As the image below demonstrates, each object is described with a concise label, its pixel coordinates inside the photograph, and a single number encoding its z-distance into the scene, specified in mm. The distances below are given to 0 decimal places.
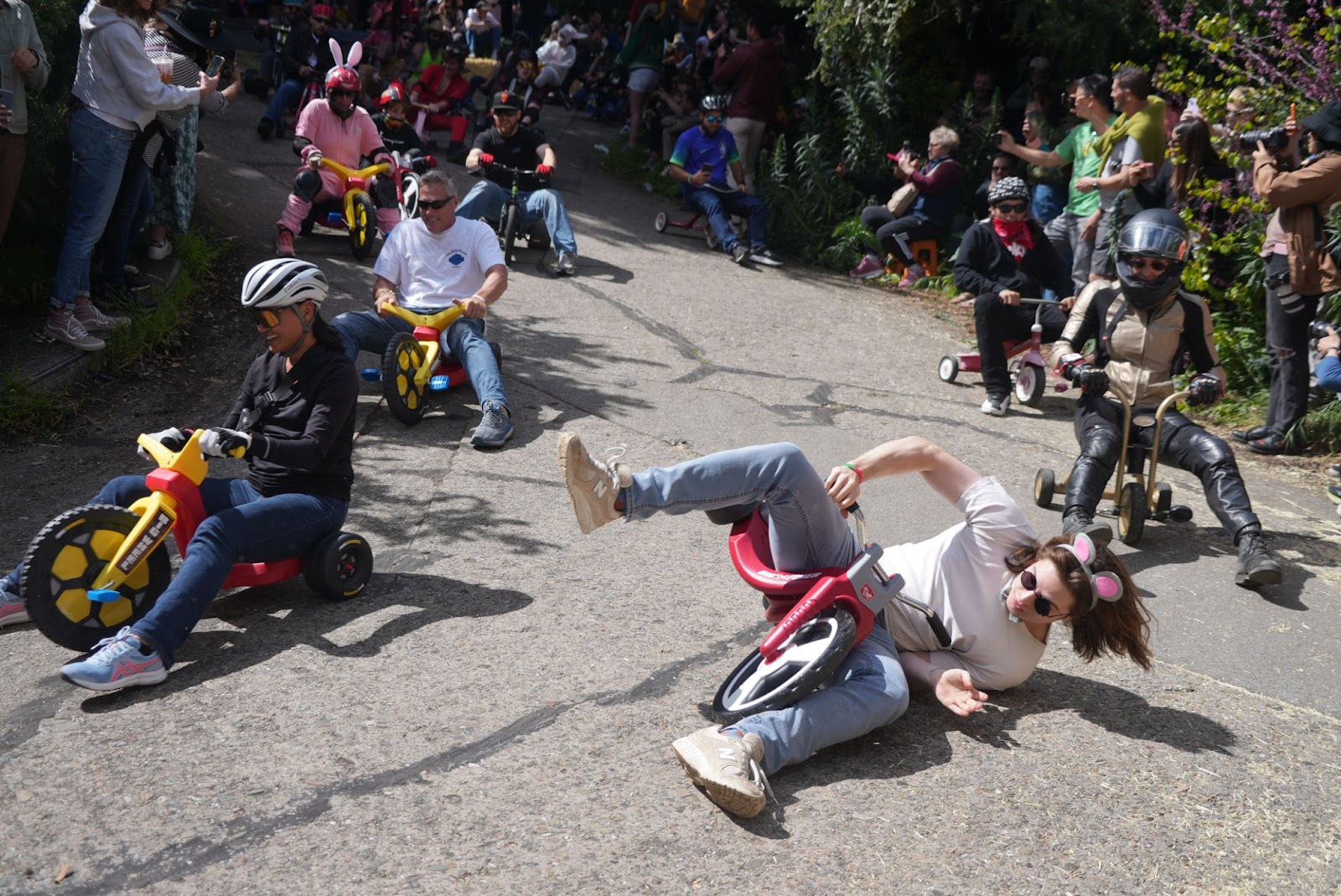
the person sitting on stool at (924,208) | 10938
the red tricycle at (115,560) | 4004
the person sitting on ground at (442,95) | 15203
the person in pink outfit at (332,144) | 9641
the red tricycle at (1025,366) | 7998
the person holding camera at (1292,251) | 6816
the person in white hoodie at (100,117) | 6594
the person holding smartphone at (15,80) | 6297
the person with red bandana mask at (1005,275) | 8016
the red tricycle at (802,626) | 3756
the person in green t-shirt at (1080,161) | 9109
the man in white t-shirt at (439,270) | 7219
